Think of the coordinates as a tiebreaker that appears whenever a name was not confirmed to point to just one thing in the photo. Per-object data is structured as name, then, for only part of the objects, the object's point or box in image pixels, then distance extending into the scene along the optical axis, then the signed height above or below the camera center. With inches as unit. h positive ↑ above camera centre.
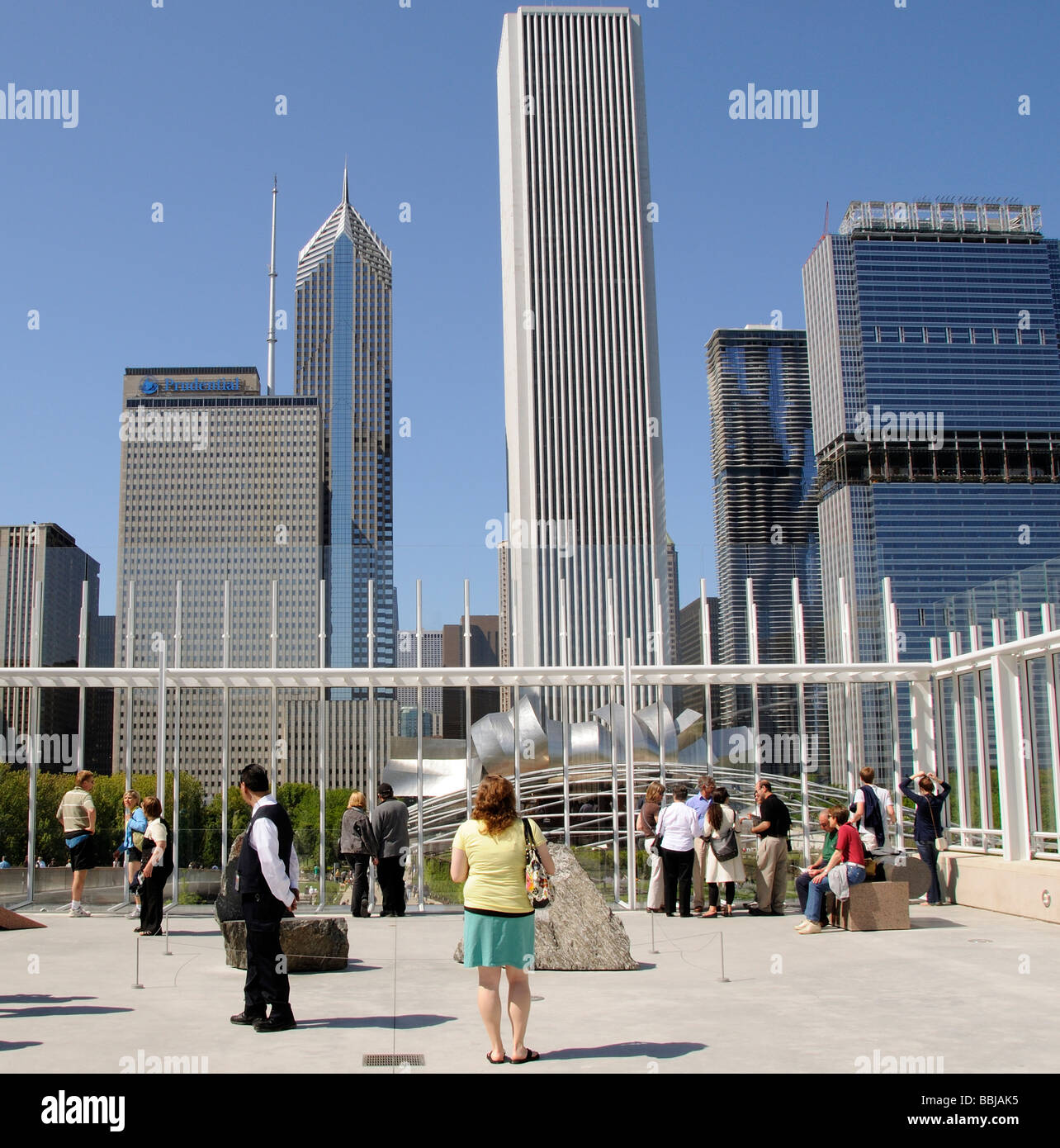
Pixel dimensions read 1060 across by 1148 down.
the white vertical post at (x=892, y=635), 609.3 +43.0
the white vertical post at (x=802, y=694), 557.9 +12.4
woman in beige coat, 529.3 -56.5
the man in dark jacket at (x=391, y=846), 542.3 -54.3
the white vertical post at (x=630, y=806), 548.7 -38.9
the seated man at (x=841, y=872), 486.3 -64.2
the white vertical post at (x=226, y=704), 549.0 +13.6
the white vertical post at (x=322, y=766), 570.9 -17.7
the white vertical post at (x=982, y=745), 590.2 -15.6
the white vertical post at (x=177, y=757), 548.6 -11.2
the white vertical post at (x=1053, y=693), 534.0 +8.4
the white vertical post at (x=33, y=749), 565.3 -5.3
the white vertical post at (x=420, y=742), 549.0 -7.1
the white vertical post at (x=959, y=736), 614.9 -11.3
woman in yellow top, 243.0 -37.6
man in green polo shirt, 535.8 -38.0
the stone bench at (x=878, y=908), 490.6 -80.0
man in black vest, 277.9 -41.1
